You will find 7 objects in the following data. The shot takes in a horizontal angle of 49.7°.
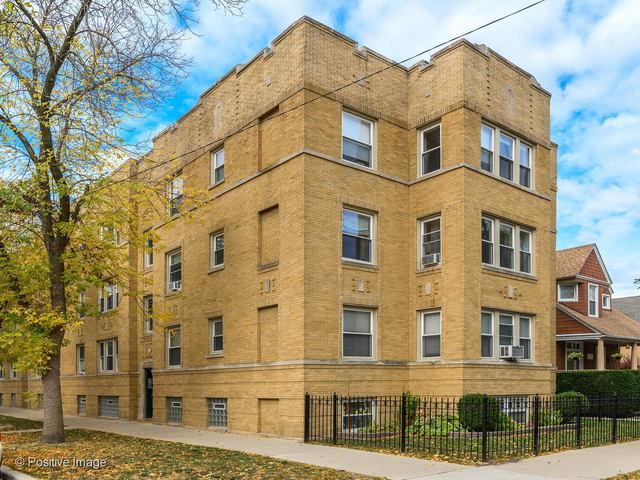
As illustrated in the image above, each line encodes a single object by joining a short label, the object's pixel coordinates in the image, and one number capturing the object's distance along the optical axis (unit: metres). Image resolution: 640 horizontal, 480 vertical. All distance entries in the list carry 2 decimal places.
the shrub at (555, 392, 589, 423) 18.52
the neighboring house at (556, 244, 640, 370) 32.34
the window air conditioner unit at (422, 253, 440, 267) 19.78
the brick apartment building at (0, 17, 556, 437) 18.52
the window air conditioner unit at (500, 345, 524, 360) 20.03
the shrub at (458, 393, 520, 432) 17.20
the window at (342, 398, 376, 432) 18.36
